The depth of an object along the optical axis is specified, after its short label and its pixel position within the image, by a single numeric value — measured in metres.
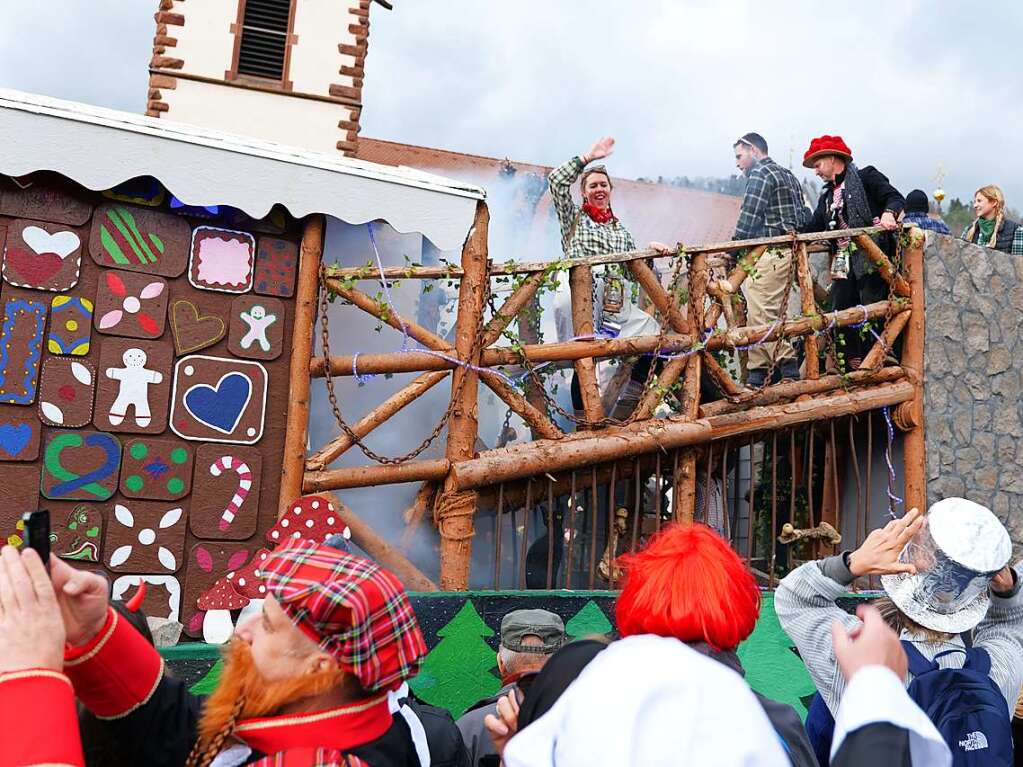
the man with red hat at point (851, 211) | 7.31
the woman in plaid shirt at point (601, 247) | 6.59
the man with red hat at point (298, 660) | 1.78
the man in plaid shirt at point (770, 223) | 7.74
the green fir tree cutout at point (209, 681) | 3.87
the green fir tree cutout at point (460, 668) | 4.47
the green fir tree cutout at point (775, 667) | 4.93
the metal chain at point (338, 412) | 5.04
